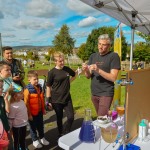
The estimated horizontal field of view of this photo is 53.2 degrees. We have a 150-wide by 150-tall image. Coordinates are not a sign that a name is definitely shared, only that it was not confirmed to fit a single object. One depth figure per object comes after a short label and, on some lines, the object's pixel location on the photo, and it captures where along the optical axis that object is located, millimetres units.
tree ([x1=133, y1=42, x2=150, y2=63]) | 23635
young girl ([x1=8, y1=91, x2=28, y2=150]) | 2167
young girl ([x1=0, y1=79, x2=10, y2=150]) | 1857
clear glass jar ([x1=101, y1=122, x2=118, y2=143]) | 1159
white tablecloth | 1160
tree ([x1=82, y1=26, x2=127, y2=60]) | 32887
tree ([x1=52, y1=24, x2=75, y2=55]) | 46596
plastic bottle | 1275
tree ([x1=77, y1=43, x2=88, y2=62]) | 40142
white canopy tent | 2007
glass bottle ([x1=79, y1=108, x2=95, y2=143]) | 1216
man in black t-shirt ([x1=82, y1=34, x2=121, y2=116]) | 1933
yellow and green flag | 4054
